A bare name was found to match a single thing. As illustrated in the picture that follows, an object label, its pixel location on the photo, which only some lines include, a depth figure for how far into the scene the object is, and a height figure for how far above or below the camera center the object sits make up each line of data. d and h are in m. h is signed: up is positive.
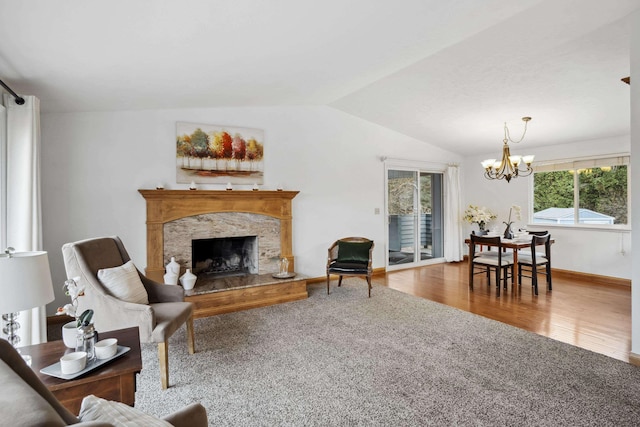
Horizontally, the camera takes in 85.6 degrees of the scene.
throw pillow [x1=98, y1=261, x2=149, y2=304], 2.66 -0.55
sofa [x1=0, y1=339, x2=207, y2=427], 0.62 -0.40
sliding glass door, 6.36 -0.12
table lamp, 1.57 -0.32
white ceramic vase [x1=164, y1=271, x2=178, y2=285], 4.03 -0.75
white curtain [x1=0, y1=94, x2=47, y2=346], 2.72 +0.25
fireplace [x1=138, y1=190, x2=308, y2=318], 4.12 -0.25
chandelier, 4.40 +0.63
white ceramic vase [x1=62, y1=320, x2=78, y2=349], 1.85 -0.65
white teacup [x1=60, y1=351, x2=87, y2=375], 1.58 -0.69
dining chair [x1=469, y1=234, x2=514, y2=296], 4.70 -0.70
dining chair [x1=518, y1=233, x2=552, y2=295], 4.57 -0.70
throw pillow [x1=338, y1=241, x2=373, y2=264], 5.10 -0.59
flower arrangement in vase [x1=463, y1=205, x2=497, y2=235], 5.47 -0.13
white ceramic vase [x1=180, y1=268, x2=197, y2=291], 4.00 -0.78
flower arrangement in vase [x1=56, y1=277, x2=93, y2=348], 1.81 -0.51
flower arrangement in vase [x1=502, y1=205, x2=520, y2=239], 5.02 -0.36
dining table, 4.59 -0.46
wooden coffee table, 1.54 -0.75
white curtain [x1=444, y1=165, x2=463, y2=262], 7.00 -0.10
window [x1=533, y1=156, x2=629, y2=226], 5.16 +0.27
